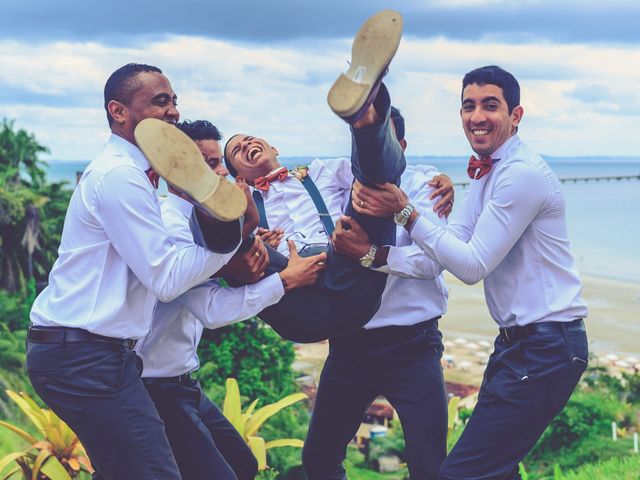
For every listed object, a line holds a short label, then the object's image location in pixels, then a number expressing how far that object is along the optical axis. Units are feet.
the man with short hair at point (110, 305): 11.95
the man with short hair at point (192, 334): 13.38
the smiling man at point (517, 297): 13.12
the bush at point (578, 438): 46.68
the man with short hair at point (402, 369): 14.99
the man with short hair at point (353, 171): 11.68
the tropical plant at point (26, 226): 81.35
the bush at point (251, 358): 58.85
